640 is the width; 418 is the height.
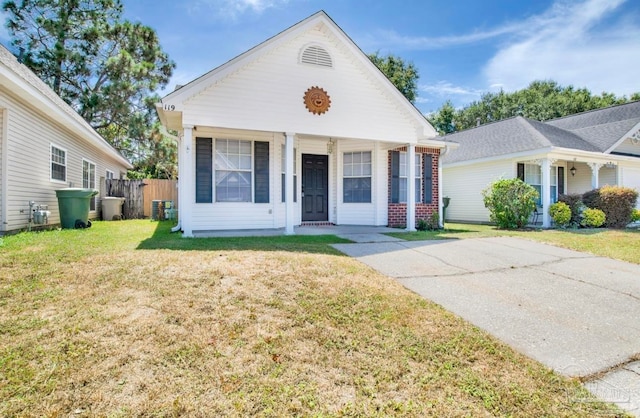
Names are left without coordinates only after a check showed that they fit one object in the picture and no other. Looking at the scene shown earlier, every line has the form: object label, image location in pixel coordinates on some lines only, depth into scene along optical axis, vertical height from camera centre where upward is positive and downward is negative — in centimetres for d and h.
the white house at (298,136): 810 +190
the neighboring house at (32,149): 736 +153
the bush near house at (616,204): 1194 -5
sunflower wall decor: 879 +274
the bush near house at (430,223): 1073 -65
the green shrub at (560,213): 1179 -36
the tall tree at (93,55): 1936 +899
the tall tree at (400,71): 3062 +1224
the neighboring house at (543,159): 1334 +187
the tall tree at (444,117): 3703 +961
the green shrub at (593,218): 1168 -53
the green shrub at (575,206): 1218 -12
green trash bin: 919 -2
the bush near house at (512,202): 1128 +3
